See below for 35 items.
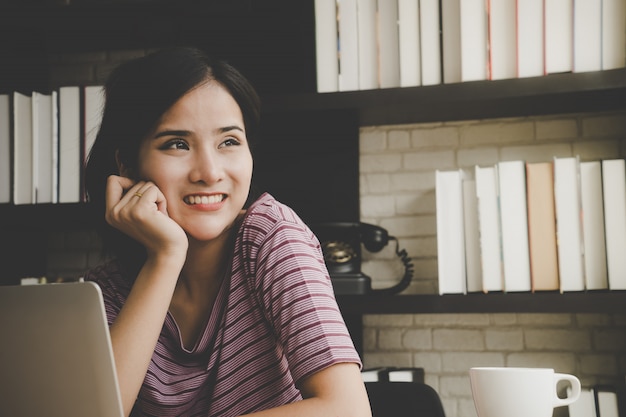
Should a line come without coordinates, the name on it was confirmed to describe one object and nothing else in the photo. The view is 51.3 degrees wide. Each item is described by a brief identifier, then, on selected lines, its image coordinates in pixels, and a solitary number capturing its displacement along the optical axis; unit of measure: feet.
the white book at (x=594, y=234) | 5.37
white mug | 3.31
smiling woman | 3.79
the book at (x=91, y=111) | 6.47
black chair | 4.37
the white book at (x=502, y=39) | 5.55
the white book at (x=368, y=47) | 5.84
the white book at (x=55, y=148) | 6.42
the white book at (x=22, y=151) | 6.44
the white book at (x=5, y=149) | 6.43
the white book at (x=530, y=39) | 5.48
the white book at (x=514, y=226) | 5.54
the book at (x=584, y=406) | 5.72
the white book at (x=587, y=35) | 5.33
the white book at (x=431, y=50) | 5.72
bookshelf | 5.44
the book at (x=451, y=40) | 5.68
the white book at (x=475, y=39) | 5.59
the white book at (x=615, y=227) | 5.31
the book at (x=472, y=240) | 5.69
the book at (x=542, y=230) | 5.48
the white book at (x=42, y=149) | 6.44
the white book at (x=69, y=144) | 6.40
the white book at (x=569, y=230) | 5.41
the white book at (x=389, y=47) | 5.81
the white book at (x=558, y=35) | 5.41
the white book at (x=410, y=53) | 5.75
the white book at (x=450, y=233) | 5.72
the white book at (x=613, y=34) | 5.28
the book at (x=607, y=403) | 5.68
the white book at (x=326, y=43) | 5.90
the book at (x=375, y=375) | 6.12
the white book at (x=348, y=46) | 5.86
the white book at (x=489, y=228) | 5.60
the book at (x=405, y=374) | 6.23
